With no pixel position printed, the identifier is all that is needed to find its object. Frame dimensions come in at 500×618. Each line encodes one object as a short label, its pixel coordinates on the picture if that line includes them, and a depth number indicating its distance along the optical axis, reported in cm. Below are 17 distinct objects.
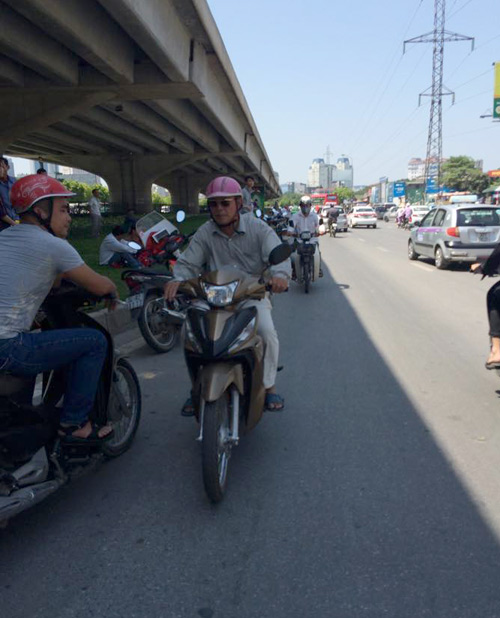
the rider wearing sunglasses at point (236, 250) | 351
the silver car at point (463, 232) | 1219
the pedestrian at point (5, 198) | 612
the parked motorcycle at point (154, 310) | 604
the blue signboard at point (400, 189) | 8744
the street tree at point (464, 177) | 7781
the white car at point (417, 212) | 3752
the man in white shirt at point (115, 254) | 673
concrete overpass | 1092
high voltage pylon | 5403
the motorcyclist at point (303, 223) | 1092
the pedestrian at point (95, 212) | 2109
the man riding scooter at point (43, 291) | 266
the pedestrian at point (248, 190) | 1239
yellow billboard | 3572
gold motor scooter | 288
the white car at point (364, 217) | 3850
